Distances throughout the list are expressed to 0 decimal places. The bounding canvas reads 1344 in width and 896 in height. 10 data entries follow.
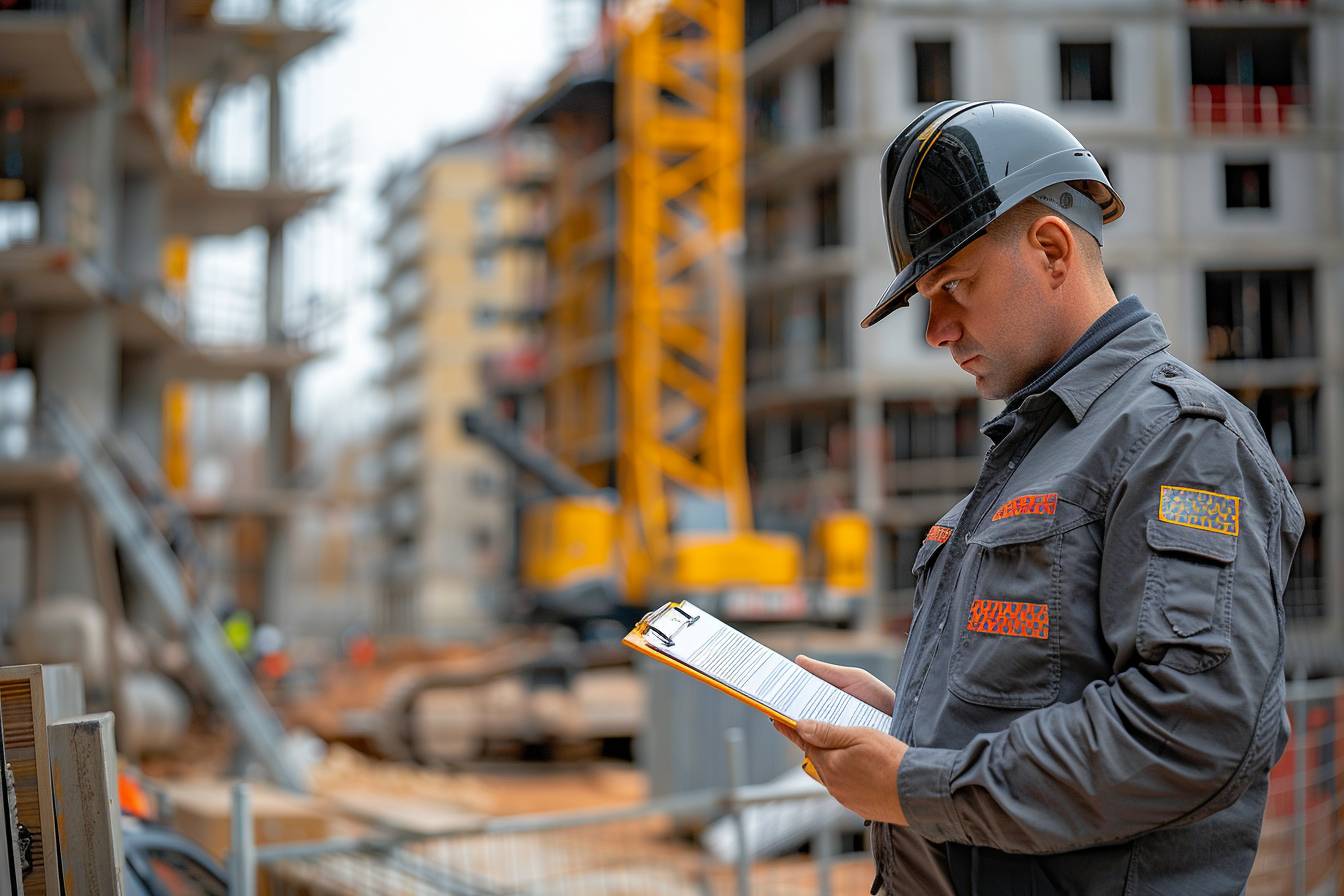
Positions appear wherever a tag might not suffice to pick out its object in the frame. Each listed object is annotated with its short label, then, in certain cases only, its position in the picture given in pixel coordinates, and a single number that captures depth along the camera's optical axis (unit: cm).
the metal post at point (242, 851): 419
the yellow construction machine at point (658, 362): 2088
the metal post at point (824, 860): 537
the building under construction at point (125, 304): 1538
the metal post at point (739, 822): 488
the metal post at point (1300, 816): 634
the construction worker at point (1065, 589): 187
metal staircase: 1375
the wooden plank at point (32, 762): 227
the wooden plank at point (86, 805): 241
